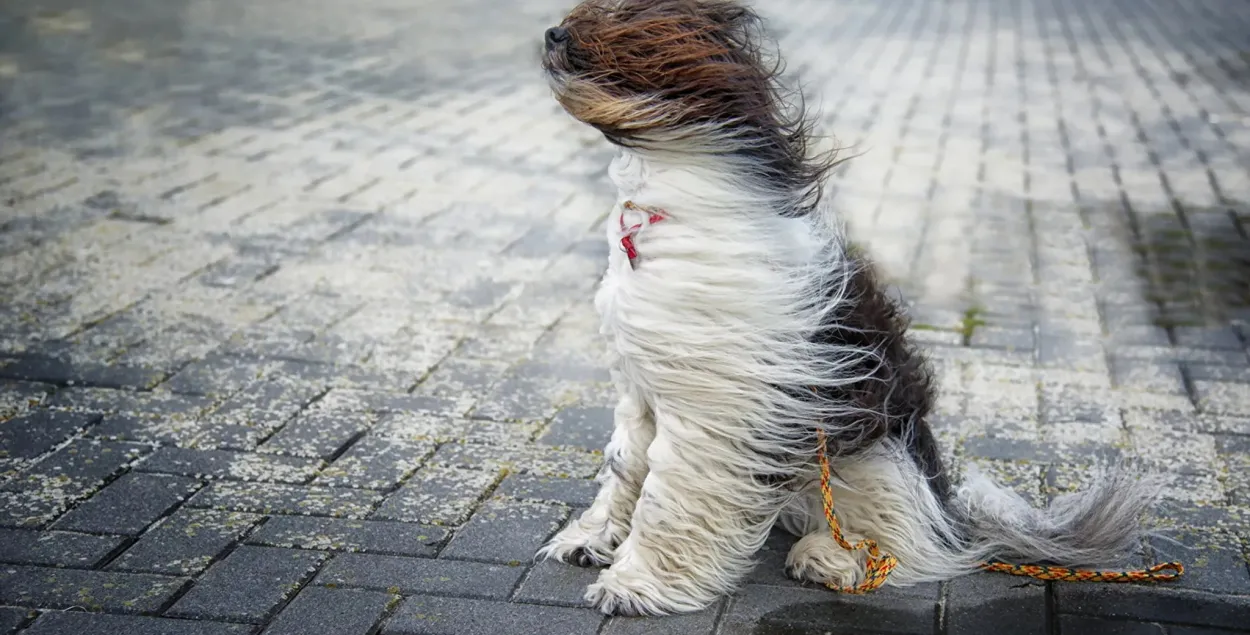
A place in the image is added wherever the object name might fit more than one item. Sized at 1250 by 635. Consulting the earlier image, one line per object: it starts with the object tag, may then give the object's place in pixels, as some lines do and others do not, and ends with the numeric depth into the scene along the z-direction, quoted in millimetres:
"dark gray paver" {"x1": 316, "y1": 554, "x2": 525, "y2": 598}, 3049
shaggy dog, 2479
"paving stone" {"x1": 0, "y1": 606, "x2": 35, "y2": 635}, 2855
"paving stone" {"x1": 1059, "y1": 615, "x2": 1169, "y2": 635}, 2859
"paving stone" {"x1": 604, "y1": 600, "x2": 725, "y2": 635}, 2869
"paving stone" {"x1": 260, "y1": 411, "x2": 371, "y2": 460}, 3826
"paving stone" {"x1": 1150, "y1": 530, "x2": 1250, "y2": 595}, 3061
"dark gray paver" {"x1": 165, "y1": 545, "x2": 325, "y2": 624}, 2932
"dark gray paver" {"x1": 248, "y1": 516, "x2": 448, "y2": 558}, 3252
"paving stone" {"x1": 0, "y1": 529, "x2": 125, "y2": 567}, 3156
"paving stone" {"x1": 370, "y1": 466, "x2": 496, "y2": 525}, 3434
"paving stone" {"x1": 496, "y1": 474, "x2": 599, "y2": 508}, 3547
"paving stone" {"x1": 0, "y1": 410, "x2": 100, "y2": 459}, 3777
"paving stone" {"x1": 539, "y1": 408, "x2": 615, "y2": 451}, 3928
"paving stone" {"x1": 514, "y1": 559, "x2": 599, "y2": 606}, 3002
